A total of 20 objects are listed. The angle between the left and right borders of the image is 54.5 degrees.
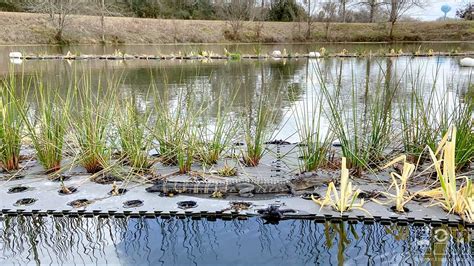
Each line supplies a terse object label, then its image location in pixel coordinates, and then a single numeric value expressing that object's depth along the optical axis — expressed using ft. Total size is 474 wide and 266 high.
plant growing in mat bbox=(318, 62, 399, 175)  10.39
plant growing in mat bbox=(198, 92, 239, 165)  11.54
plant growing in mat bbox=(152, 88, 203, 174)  11.07
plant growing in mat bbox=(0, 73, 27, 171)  10.93
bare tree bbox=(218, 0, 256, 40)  100.78
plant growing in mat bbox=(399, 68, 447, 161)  10.68
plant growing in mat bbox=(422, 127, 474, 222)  8.02
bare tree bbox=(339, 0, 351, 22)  114.93
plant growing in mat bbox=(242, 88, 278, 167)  11.46
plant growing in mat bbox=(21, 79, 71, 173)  10.80
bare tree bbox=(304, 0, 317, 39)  101.40
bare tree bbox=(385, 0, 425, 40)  102.32
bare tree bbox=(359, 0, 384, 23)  110.11
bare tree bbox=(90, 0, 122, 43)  89.12
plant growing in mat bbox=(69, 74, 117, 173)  10.87
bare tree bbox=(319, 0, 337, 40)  102.54
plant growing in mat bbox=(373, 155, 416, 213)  8.52
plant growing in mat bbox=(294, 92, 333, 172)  10.56
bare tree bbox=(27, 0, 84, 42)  83.20
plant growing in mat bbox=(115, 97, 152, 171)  10.87
